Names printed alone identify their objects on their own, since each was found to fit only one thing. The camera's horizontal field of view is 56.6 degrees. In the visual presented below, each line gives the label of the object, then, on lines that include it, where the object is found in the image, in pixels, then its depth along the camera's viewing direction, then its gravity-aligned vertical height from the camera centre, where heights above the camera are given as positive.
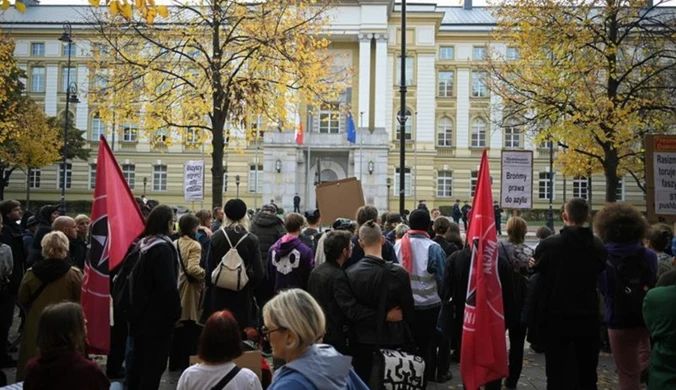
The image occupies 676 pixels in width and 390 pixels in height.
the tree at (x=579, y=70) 18.22 +4.35
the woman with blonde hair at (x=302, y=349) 2.95 -0.69
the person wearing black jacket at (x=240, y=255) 7.51 -0.63
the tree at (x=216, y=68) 17.28 +4.00
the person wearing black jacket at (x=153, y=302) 6.05 -0.92
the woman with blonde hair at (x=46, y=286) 6.36 -0.84
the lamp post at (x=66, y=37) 29.90 +8.13
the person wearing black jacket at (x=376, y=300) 5.43 -0.78
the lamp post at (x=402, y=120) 16.41 +2.45
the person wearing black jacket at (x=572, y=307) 6.05 -0.90
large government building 50.28 +6.49
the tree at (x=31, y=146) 42.00 +4.05
